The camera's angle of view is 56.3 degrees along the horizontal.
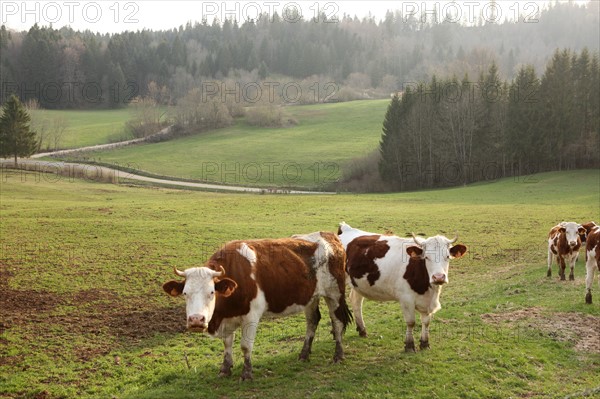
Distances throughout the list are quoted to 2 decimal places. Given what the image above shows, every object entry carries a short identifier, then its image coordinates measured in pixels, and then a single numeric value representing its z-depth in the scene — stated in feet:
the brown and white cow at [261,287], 32.30
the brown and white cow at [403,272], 39.40
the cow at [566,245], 62.85
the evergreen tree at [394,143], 231.71
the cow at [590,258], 51.19
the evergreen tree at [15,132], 205.77
